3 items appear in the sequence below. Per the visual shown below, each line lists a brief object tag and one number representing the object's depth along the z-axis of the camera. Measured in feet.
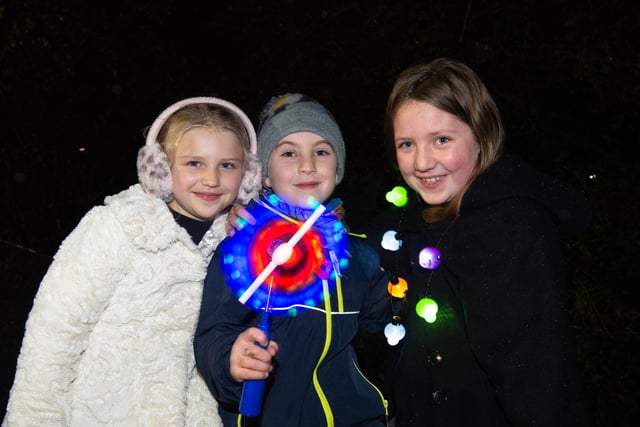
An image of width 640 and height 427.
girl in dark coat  4.85
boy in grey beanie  5.42
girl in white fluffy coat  5.48
